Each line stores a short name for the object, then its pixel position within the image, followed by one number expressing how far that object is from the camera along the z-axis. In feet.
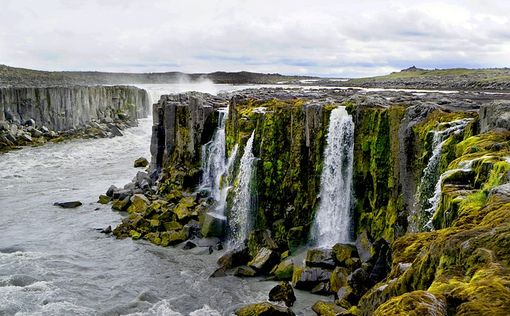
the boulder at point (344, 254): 78.39
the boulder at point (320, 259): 79.36
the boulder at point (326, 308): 64.80
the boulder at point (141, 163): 182.37
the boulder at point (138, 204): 121.90
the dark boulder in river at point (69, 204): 129.08
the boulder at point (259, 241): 90.74
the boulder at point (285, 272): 81.15
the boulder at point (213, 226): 102.53
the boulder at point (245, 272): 83.71
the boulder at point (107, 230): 109.29
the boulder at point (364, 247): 76.09
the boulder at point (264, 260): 84.64
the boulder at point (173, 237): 101.55
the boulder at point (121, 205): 126.73
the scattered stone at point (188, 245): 98.73
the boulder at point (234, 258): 87.25
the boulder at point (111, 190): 137.18
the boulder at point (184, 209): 109.70
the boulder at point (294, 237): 91.50
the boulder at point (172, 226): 107.14
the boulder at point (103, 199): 133.51
